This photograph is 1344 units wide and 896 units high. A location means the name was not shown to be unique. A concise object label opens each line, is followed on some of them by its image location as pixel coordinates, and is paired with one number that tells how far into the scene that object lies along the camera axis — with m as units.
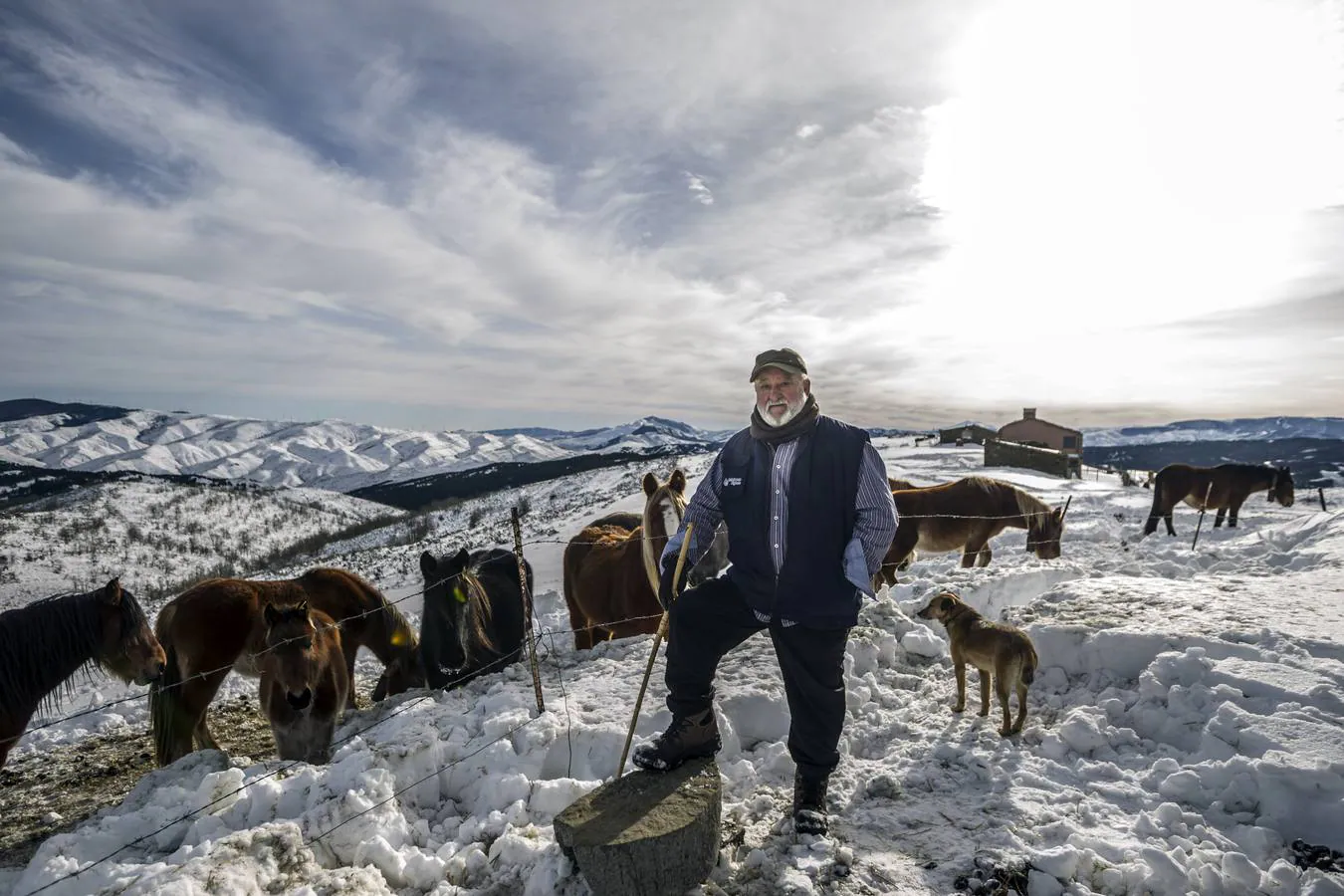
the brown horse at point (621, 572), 5.34
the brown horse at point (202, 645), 4.48
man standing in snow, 3.06
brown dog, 4.09
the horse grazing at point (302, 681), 3.77
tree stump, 2.50
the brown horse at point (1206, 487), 12.91
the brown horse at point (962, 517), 8.30
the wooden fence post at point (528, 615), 4.26
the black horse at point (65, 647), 3.97
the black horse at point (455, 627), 5.26
